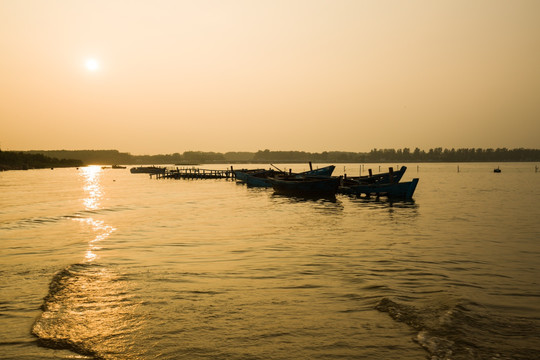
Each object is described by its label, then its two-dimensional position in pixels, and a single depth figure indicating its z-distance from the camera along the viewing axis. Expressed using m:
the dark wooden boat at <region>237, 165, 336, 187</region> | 53.91
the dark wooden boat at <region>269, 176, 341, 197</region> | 41.09
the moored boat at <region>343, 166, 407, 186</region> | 46.00
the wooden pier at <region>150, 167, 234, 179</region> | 100.44
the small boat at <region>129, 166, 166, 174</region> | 138.50
